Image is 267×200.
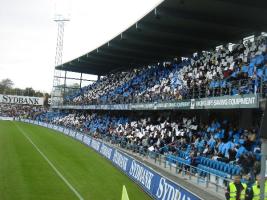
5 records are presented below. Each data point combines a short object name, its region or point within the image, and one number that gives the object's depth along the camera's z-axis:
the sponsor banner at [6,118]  79.80
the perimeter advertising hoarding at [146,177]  11.32
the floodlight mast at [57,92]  65.75
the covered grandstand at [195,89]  17.22
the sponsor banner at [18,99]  93.25
